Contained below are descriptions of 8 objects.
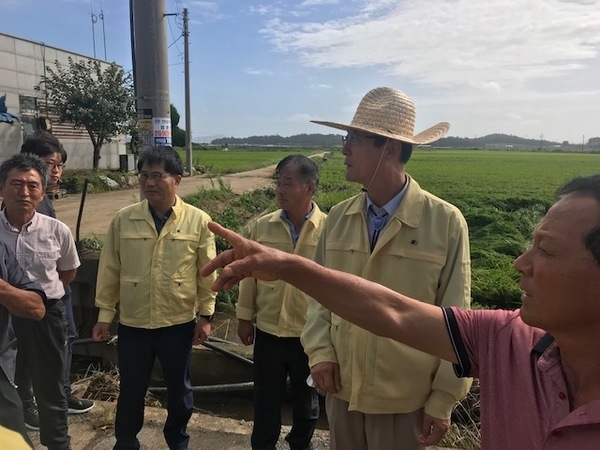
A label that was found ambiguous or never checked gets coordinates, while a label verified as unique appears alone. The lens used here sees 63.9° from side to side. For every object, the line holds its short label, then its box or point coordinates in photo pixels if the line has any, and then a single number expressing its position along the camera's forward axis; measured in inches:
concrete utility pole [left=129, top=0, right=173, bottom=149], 154.3
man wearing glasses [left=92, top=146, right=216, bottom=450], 112.8
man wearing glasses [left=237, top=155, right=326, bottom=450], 118.3
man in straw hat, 79.4
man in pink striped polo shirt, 43.9
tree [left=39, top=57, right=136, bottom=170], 641.0
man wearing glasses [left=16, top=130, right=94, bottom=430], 123.0
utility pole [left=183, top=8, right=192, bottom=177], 826.8
